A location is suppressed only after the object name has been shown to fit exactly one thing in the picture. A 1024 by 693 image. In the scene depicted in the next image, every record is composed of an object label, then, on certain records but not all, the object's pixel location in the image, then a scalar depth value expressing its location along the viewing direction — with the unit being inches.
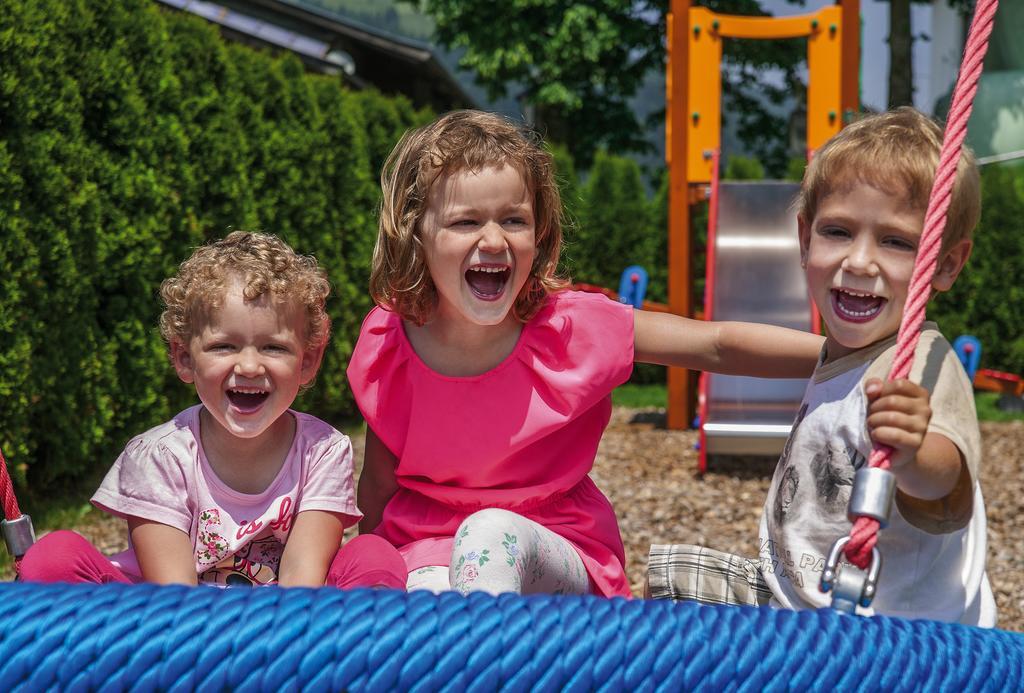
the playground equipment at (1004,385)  381.7
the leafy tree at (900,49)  664.4
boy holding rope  61.4
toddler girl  75.9
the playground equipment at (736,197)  283.0
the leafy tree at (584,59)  768.3
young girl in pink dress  78.9
